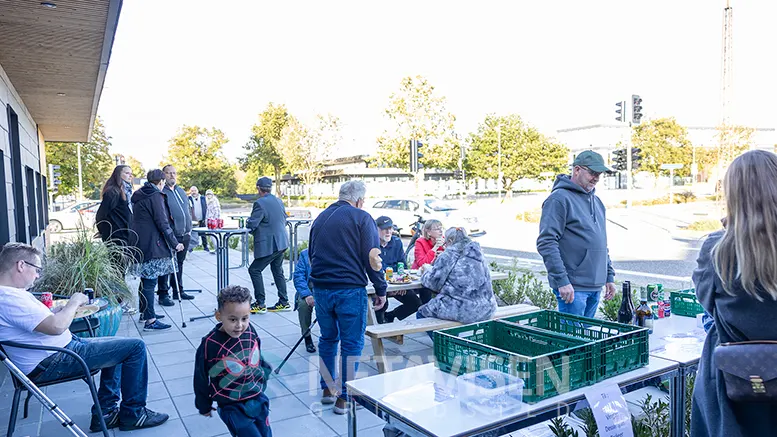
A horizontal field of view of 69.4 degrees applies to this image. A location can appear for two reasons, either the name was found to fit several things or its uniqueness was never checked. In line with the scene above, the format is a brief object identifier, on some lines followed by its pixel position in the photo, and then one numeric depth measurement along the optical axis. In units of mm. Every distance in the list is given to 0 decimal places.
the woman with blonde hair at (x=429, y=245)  6871
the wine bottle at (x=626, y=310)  3852
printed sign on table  2359
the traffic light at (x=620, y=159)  18795
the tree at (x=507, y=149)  47844
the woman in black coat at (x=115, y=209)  6988
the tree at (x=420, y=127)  34438
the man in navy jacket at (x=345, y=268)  4137
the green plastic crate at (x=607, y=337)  2492
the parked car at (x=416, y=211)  18703
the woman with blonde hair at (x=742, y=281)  1905
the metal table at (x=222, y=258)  7593
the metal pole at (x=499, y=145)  46388
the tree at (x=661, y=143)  43000
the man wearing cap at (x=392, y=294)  6515
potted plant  5422
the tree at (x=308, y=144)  45094
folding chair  3170
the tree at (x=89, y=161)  28969
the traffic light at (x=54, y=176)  23297
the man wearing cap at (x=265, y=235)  7539
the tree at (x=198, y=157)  48656
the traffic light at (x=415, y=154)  14812
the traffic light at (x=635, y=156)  18297
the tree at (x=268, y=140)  50625
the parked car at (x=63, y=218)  24188
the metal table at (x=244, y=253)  11655
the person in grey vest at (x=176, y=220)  8180
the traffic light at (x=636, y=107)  17125
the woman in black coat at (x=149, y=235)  6781
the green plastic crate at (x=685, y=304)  3886
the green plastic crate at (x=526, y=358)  2242
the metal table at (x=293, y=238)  10492
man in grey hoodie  4340
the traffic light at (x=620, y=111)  17188
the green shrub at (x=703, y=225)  20803
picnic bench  4824
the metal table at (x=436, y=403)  2100
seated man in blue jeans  3273
